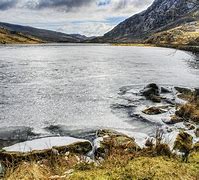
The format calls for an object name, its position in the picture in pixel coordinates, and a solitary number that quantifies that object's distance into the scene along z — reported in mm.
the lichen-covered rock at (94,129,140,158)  6970
